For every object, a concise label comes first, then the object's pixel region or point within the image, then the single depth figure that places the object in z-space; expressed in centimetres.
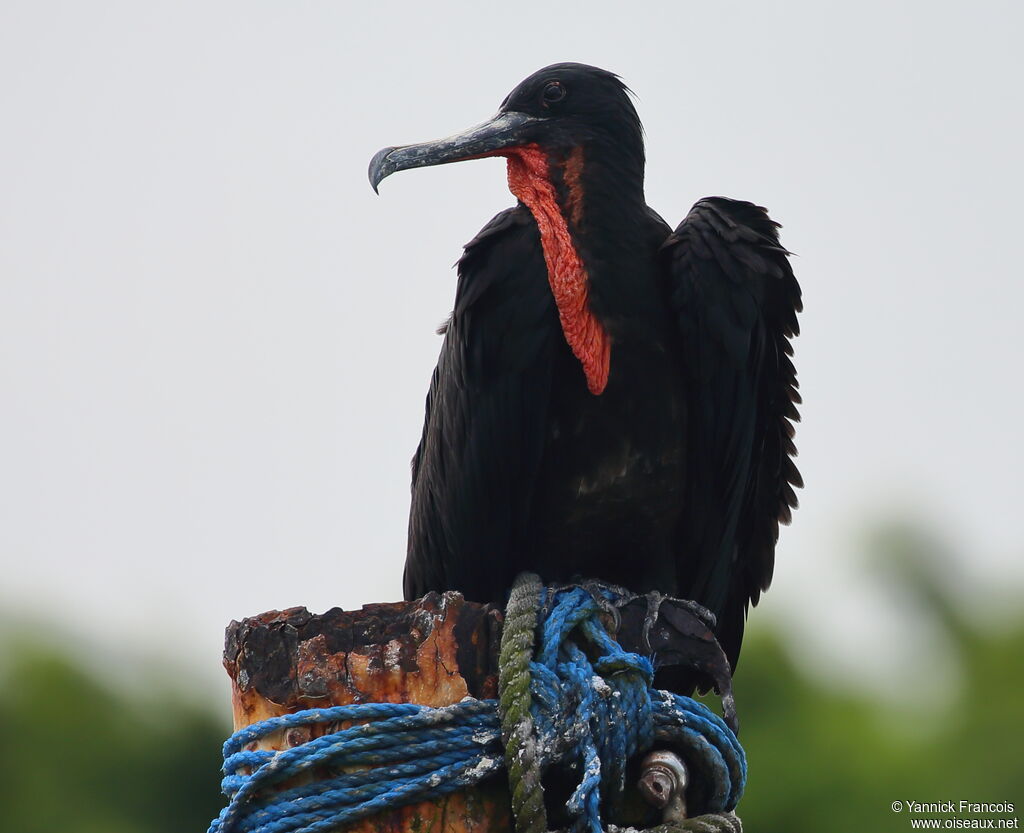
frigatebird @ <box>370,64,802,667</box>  1170
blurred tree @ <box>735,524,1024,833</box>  2855
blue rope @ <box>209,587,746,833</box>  786
